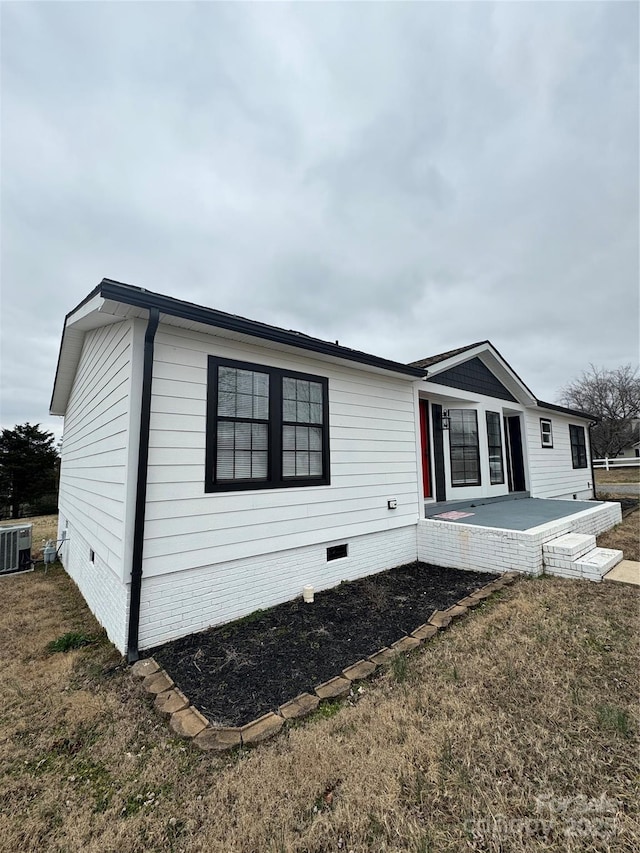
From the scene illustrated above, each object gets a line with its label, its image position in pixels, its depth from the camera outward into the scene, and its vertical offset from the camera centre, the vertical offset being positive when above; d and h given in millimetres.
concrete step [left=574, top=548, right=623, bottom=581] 4276 -1220
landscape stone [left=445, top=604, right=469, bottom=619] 3609 -1487
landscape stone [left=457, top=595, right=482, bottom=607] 3824 -1473
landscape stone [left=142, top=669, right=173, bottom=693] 2594 -1592
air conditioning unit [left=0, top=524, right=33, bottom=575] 6750 -1513
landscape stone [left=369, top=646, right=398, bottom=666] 2848 -1545
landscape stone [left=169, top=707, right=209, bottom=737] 2170 -1595
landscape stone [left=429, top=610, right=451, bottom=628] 3412 -1502
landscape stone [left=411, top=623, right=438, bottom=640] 3195 -1517
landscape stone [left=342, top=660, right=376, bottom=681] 2664 -1553
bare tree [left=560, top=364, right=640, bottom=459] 27406 +4999
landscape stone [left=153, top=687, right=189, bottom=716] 2375 -1593
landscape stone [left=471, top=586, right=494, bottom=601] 3992 -1454
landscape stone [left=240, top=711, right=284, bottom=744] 2082 -1572
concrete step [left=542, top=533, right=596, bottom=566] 4445 -1075
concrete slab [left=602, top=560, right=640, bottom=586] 4230 -1359
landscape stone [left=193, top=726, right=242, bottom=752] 2031 -1574
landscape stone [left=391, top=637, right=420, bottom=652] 3004 -1528
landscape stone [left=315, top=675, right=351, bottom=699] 2459 -1557
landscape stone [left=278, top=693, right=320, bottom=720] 2279 -1567
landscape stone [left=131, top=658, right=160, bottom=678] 2816 -1602
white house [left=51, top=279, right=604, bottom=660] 3246 +39
